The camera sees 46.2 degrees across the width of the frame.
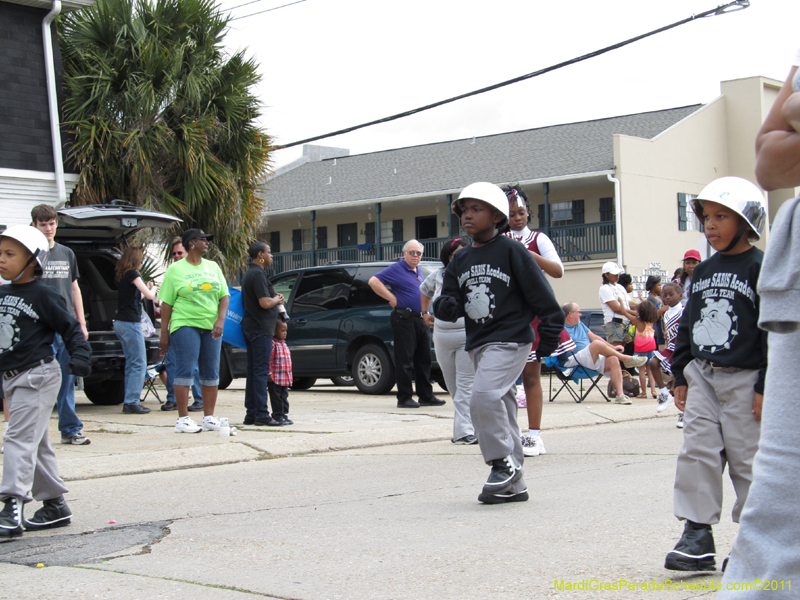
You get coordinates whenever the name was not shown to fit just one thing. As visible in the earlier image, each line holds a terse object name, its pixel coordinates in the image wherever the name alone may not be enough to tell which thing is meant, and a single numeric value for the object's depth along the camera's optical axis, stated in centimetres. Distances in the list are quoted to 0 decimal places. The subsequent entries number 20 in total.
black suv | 1050
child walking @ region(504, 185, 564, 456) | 668
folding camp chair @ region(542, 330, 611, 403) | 1195
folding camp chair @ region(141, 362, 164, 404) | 1206
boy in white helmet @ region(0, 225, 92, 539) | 490
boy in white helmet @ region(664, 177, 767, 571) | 386
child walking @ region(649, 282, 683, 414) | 1014
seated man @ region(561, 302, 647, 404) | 1209
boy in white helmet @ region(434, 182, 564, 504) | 548
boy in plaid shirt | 956
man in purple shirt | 1136
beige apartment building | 2952
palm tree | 1497
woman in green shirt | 863
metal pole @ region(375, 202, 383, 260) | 3409
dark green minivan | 1330
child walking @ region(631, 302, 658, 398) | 1280
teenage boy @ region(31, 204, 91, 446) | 755
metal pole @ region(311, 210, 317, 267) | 3464
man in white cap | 1370
